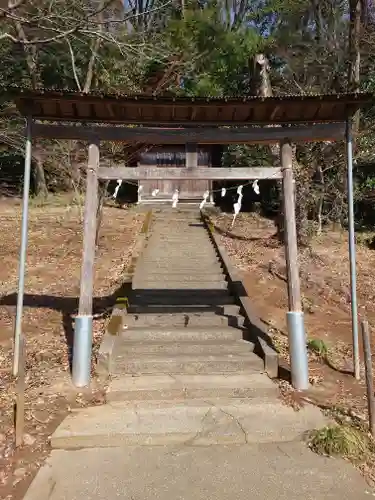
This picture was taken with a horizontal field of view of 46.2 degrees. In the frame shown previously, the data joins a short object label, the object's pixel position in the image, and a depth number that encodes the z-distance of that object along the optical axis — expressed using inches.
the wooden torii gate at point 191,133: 216.2
